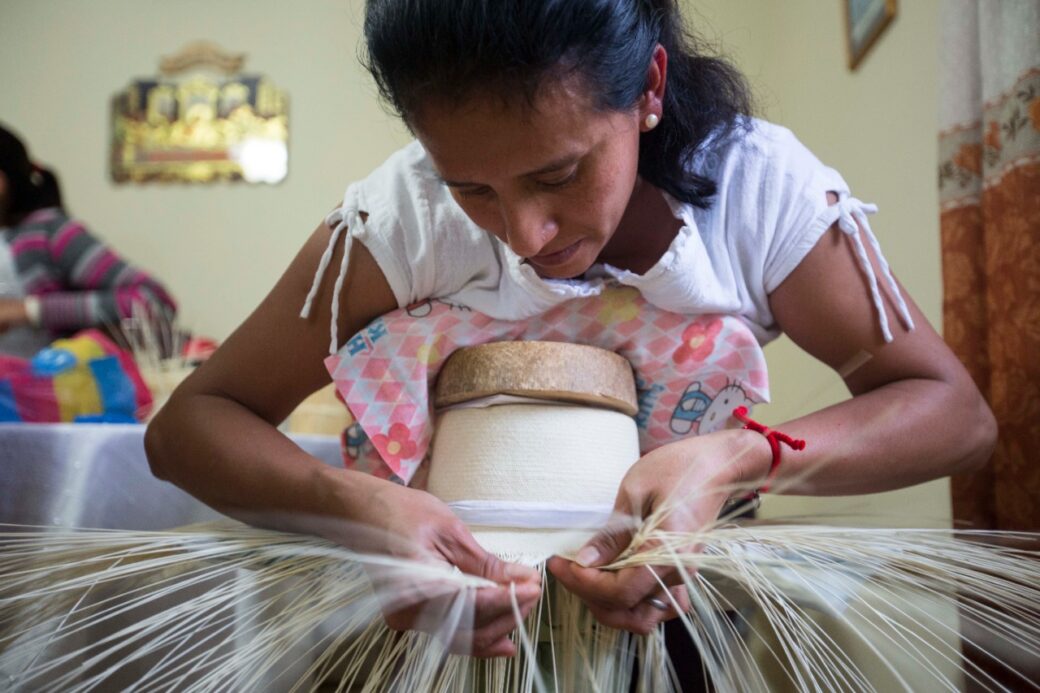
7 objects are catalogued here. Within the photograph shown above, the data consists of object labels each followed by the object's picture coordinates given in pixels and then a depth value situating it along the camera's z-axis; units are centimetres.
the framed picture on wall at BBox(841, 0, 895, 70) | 139
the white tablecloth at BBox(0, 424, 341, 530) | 124
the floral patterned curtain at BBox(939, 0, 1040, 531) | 91
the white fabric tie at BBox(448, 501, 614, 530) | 72
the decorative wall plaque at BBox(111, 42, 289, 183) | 255
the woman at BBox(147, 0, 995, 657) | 64
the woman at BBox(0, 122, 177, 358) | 171
